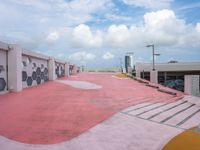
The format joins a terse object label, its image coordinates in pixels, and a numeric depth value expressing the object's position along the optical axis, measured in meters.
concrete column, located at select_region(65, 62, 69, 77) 25.83
